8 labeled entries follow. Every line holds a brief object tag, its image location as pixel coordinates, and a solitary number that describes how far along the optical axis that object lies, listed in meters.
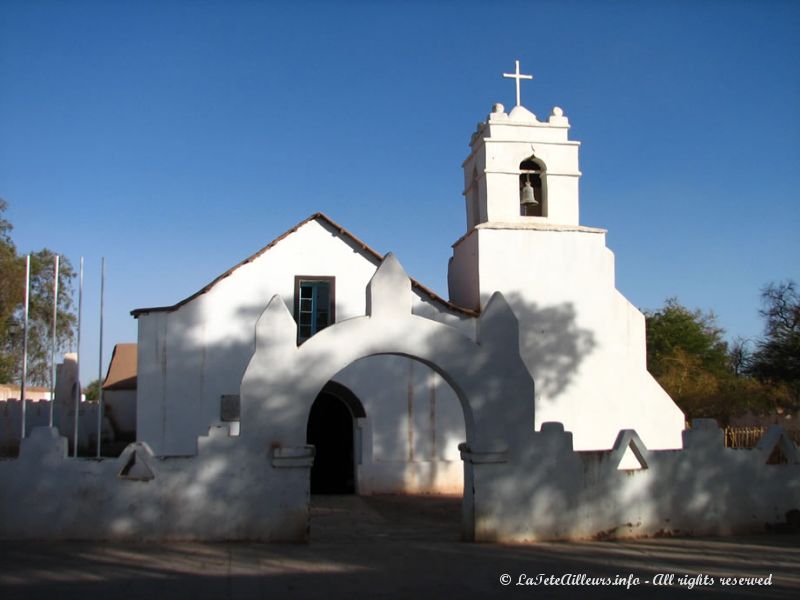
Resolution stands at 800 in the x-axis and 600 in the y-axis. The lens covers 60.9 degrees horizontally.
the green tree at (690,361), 26.44
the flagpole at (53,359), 10.05
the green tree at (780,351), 26.48
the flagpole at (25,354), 8.81
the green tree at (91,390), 54.11
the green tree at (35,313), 33.66
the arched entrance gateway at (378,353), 8.29
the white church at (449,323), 14.24
